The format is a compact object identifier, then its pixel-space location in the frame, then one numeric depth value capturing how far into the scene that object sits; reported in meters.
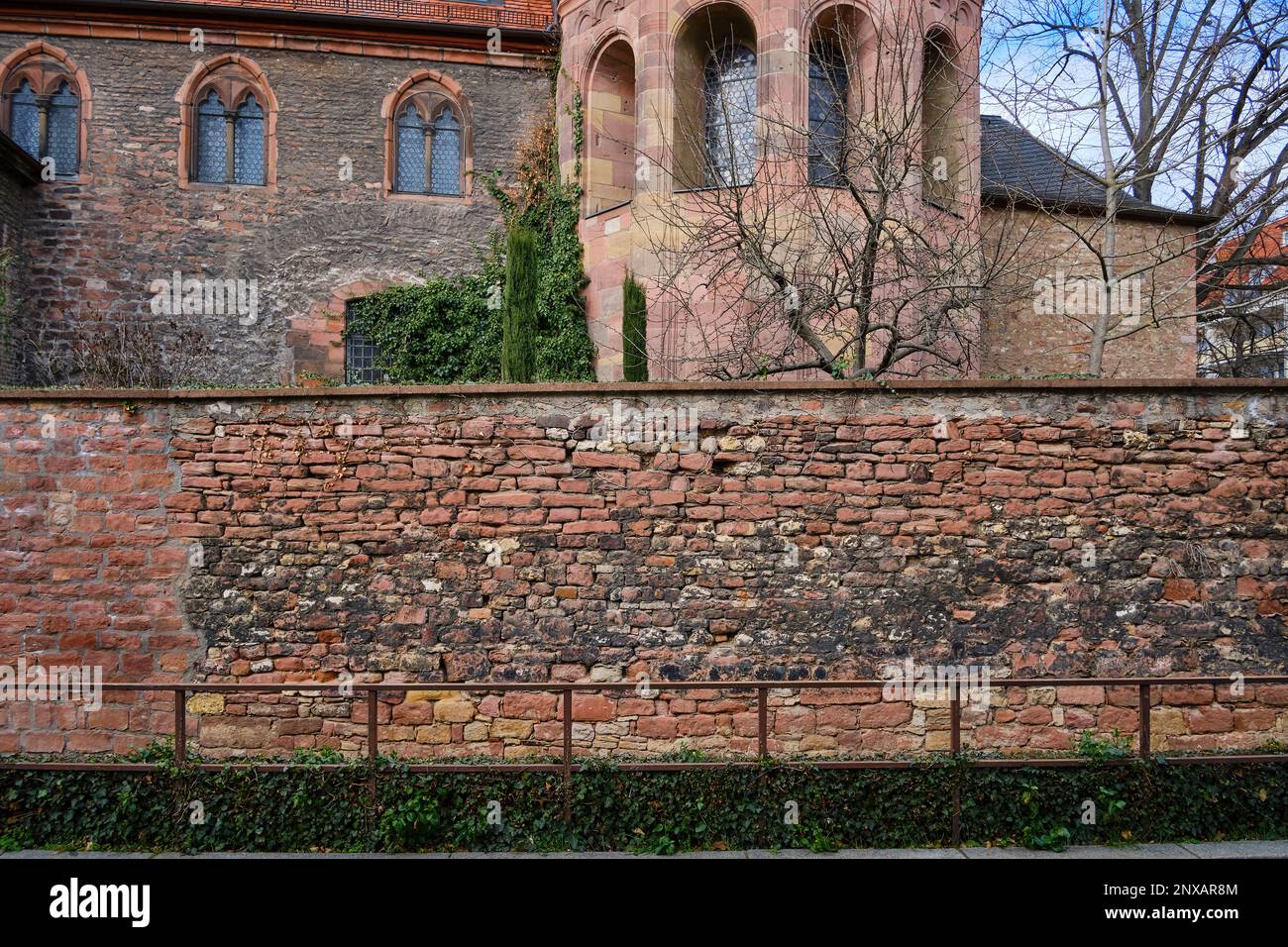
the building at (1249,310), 15.20
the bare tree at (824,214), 9.75
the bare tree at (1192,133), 11.12
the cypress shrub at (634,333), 12.02
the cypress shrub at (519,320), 12.22
